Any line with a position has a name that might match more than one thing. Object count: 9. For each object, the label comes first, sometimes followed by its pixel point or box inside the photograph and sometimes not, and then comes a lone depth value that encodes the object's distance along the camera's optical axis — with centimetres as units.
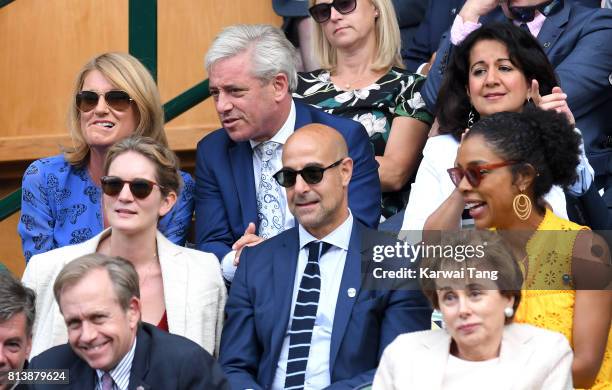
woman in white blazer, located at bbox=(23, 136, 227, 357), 1085
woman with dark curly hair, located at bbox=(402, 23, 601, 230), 1145
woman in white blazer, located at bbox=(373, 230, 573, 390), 895
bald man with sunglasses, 1033
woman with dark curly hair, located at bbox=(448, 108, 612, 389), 975
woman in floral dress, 1284
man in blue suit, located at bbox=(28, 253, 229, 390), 935
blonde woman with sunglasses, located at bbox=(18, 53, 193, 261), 1205
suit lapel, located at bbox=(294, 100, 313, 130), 1237
